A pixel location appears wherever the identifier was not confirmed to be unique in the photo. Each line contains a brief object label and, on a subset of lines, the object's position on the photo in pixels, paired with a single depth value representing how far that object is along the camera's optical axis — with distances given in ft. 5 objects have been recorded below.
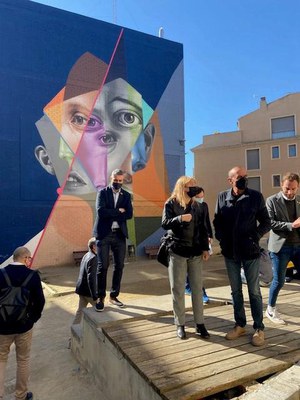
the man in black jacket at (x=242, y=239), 11.26
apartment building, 100.58
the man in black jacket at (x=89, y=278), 15.69
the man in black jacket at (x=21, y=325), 10.84
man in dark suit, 14.88
